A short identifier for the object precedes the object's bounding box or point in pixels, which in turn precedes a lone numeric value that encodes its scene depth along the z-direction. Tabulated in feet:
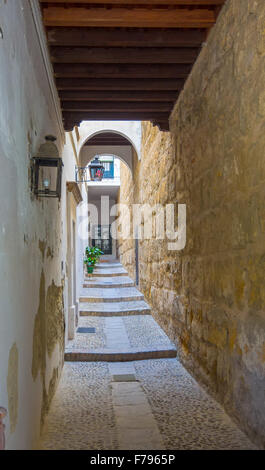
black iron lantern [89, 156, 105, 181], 23.72
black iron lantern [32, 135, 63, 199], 7.76
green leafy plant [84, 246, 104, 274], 38.37
